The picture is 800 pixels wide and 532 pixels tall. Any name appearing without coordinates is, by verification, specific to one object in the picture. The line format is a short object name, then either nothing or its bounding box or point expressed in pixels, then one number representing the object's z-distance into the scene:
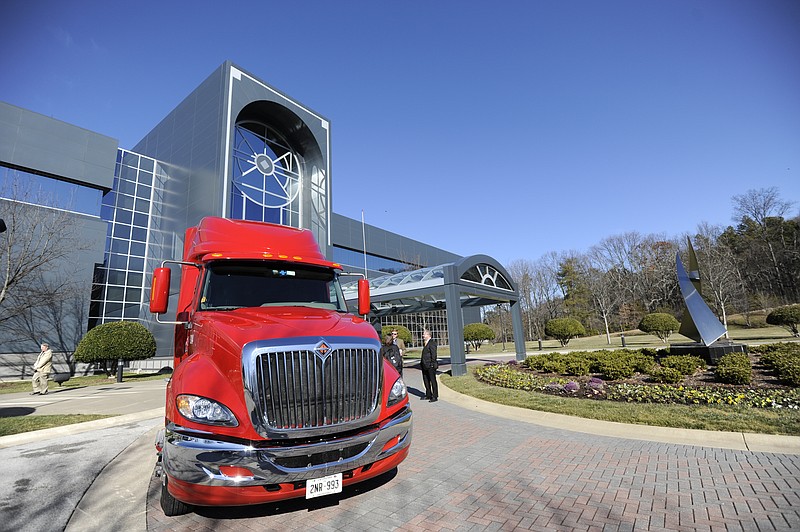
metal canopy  14.09
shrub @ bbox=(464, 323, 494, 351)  34.25
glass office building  21.95
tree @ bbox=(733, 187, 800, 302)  46.25
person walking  13.63
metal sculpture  11.02
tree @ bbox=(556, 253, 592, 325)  54.53
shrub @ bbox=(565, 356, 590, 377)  11.34
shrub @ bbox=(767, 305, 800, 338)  23.93
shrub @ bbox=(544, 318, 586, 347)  30.75
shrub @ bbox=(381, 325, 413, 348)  34.42
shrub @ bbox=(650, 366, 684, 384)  8.94
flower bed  7.20
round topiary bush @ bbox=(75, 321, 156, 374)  17.72
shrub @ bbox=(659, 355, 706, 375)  9.55
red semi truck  2.66
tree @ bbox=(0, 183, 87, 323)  17.30
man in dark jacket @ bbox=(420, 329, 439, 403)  9.50
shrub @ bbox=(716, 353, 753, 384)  8.10
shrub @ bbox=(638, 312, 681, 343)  26.55
